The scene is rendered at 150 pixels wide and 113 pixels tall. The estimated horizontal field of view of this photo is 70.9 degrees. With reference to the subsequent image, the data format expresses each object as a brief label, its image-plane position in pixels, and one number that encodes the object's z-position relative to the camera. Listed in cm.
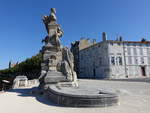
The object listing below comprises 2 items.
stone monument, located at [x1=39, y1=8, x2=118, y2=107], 359
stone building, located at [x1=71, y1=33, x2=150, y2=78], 2496
